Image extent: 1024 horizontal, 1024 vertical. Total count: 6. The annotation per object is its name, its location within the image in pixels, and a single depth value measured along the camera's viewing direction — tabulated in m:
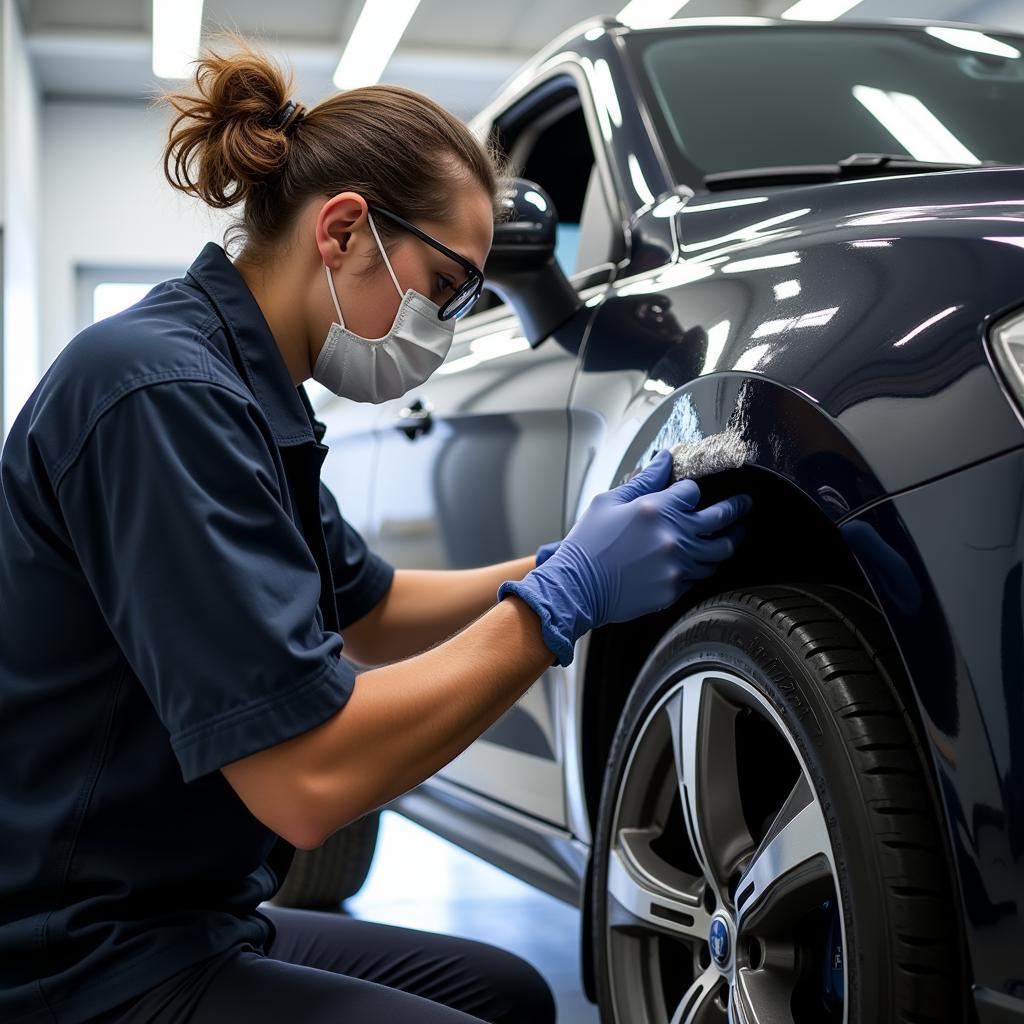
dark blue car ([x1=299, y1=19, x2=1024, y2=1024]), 0.98
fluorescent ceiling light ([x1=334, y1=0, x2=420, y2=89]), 8.48
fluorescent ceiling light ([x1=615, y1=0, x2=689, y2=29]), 8.15
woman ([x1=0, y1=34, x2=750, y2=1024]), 1.10
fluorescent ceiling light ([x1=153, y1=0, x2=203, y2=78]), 8.32
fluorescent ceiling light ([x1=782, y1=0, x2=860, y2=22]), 7.90
